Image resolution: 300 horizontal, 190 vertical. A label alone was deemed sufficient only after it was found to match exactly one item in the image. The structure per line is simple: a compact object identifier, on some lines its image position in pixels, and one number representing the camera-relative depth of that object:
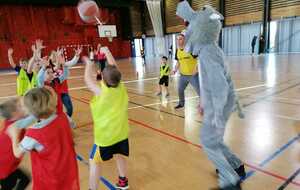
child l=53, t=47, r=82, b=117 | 4.39
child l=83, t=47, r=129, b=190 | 2.19
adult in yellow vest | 5.28
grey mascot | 2.26
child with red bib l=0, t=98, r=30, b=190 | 1.96
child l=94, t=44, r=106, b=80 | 10.24
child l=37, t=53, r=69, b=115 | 3.45
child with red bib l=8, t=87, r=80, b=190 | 1.63
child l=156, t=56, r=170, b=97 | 7.26
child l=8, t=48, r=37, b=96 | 4.48
